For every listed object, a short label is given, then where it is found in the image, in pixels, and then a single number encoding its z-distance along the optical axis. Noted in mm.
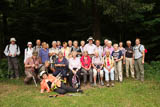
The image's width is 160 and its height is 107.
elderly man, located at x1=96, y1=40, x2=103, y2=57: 7939
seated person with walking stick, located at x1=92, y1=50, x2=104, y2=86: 7332
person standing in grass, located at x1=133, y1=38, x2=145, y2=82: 7586
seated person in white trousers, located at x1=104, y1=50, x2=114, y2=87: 7284
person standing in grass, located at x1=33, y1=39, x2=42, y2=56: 8138
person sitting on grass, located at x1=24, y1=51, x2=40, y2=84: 7627
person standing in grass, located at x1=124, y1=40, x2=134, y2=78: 8094
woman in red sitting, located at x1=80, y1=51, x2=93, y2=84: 7357
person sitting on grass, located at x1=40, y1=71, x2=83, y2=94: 6352
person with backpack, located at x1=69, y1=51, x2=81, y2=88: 7066
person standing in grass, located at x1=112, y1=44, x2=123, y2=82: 7709
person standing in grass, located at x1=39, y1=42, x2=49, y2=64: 7812
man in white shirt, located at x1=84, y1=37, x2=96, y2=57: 7993
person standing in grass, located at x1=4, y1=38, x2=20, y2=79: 8477
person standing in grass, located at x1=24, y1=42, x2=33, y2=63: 7980
